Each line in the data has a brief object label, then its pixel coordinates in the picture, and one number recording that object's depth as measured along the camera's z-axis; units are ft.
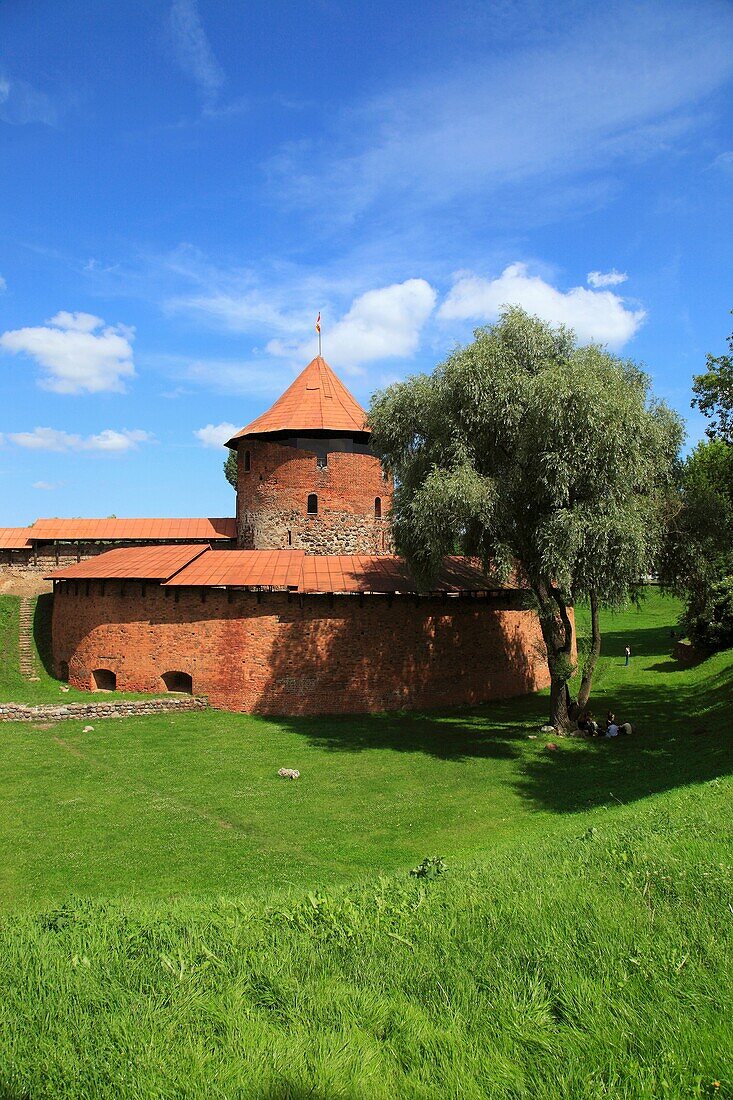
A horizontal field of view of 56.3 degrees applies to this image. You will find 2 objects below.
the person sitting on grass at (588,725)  55.36
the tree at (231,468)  175.09
